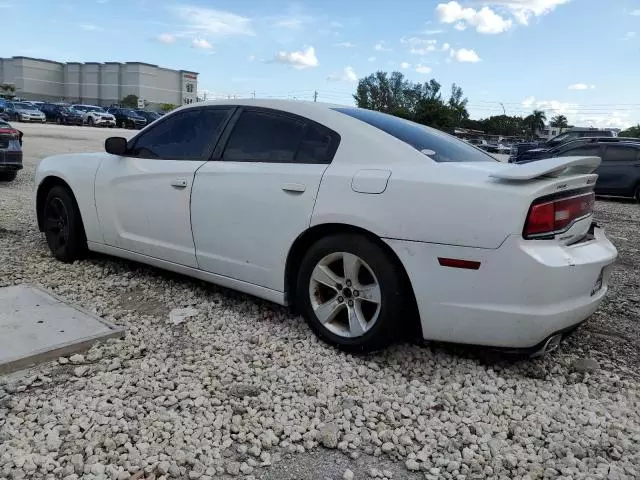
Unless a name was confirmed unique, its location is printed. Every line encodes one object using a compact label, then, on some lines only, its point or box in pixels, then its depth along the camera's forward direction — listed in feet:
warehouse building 371.76
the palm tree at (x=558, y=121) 371.06
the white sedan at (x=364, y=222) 9.37
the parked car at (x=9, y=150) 33.32
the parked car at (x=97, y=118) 151.94
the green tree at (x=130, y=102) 338.95
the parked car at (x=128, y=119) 159.22
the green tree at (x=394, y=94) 357.82
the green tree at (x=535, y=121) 341.51
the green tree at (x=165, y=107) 300.34
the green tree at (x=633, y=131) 303.29
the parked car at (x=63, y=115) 153.79
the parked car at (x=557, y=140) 77.57
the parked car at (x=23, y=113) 139.58
